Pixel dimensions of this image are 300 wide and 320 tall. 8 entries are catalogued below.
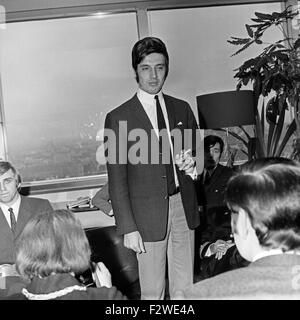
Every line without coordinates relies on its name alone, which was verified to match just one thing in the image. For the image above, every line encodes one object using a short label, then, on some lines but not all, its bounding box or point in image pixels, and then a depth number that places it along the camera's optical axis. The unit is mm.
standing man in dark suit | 1956
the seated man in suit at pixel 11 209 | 2162
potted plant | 2844
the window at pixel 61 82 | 3803
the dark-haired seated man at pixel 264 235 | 1033
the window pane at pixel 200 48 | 3857
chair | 2646
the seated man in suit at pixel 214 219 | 2528
